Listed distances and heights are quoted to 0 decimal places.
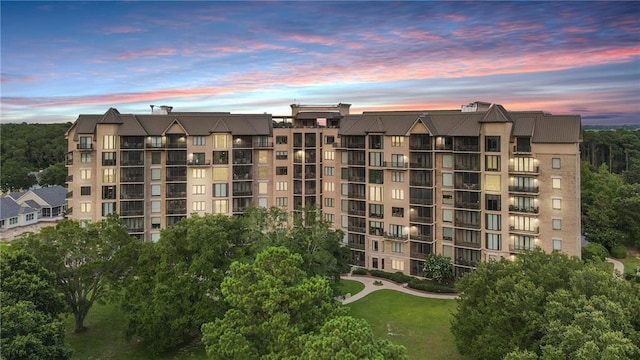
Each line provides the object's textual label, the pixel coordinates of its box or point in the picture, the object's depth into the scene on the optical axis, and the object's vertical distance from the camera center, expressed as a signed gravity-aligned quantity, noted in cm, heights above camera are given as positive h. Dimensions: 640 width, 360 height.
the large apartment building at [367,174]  6019 +184
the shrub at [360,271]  7044 -1264
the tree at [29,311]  3080 -890
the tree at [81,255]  4547 -672
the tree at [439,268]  6384 -1098
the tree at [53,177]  13075 +280
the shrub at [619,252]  7575 -1055
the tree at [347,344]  2338 -795
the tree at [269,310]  2855 -785
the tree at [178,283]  4338 -909
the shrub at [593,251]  6758 -953
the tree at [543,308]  2973 -876
